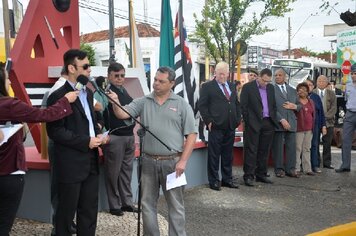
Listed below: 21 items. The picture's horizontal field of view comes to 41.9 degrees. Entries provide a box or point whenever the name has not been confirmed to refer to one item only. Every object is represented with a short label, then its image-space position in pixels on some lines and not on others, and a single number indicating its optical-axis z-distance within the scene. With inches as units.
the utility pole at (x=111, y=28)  505.8
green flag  319.6
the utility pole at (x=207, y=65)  1054.2
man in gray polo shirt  178.5
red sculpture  216.7
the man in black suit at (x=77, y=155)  157.1
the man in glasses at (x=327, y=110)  388.5
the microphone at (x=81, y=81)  154.8
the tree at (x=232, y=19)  800.9
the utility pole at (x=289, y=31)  2360.0
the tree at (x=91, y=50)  1253.1
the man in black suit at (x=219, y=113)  281.9
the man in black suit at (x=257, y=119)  307.6
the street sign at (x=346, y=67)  765.9
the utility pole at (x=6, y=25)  304.5
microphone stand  169.3
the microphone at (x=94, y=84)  154.4
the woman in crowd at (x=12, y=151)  142.7
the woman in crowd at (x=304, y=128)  345.1
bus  942.4
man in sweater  220.2
